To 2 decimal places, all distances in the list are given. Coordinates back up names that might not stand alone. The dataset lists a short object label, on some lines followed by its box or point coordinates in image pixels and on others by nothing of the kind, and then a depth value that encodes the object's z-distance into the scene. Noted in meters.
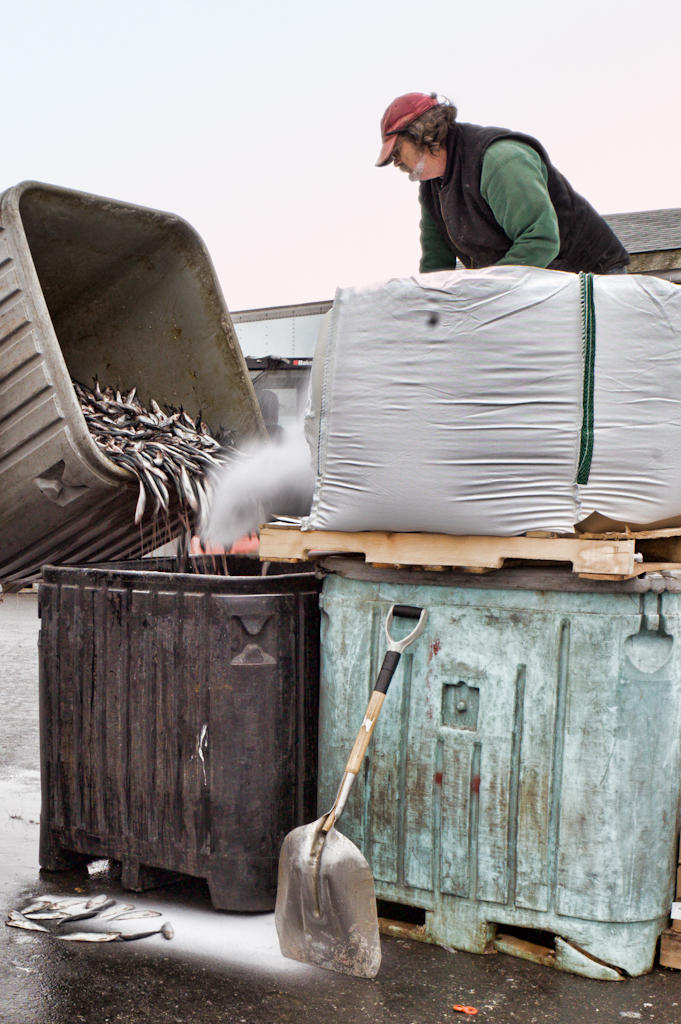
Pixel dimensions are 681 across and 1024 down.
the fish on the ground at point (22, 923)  3.52
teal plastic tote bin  3.15
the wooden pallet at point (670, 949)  3.26
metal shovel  3.16
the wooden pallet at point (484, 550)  3.05
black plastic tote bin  3.53
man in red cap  3.55
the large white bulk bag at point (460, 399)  3.11
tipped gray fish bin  4.39
